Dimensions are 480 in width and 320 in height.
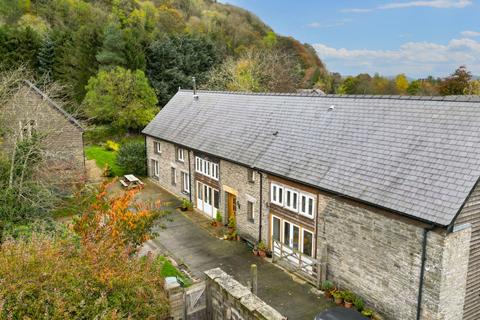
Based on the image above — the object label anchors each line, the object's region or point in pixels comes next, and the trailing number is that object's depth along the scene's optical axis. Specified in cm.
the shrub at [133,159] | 3209
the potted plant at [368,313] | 1330
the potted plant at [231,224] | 2066
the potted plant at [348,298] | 1391
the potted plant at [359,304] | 1362
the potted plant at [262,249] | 1805
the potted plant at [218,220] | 2195
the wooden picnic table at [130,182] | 2921
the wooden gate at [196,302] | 1110
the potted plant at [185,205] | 2447
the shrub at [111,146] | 4188
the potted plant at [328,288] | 1459
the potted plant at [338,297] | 1415
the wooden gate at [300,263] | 1516
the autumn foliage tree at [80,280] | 731
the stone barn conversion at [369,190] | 1165
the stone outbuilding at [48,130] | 1992
